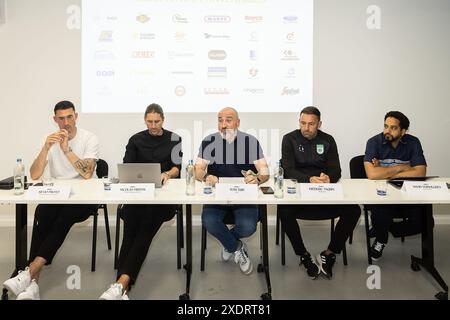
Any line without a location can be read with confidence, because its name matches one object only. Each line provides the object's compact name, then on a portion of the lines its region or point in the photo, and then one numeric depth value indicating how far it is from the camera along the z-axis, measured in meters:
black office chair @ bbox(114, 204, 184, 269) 2.84
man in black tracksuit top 2.69
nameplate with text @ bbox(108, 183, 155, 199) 2.29
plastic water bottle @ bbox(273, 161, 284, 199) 2.29
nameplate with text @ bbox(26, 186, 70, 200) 2.25
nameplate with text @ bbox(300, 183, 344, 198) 2.28
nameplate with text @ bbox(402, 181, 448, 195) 2.35
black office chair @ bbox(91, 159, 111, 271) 3.30
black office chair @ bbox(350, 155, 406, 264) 3.34
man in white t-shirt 2.33
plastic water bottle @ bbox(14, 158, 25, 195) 2.31
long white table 2.23
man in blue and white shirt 2.90
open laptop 2.37
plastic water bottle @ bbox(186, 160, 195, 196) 2.36
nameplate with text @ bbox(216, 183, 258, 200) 2.27
